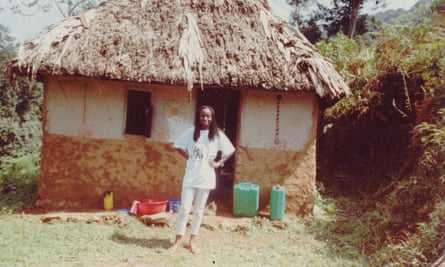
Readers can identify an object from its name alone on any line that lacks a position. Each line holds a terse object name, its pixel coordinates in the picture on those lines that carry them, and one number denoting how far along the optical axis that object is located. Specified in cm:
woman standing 416
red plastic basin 561
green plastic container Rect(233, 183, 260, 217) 567
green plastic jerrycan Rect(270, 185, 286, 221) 562
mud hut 590
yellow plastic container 583
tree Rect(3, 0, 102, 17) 1642
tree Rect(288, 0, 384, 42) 1823
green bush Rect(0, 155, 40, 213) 604
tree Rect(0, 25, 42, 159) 1368
